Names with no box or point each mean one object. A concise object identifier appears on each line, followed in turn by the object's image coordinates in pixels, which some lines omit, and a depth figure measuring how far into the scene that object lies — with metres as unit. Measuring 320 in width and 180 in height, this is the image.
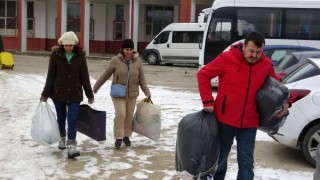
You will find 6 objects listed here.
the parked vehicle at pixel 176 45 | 25.72
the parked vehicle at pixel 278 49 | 14.12
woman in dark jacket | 6.47
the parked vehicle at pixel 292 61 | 10.27
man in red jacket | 4.63
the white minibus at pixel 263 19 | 15.83
